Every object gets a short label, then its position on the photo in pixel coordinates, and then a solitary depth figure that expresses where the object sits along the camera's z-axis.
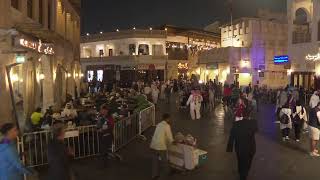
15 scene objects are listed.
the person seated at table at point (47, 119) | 8.08
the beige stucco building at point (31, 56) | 8.01
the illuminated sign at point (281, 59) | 23.44
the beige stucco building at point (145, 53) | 32.62
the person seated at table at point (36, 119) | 8.22
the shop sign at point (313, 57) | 20.81
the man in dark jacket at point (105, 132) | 6.72
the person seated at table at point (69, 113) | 9.67
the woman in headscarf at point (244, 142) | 5.49
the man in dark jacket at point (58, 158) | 4.13
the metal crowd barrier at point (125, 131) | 7.67
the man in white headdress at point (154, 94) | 17.53
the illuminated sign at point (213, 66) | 29.05
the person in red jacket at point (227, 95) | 15.58
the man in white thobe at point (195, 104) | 12.88
